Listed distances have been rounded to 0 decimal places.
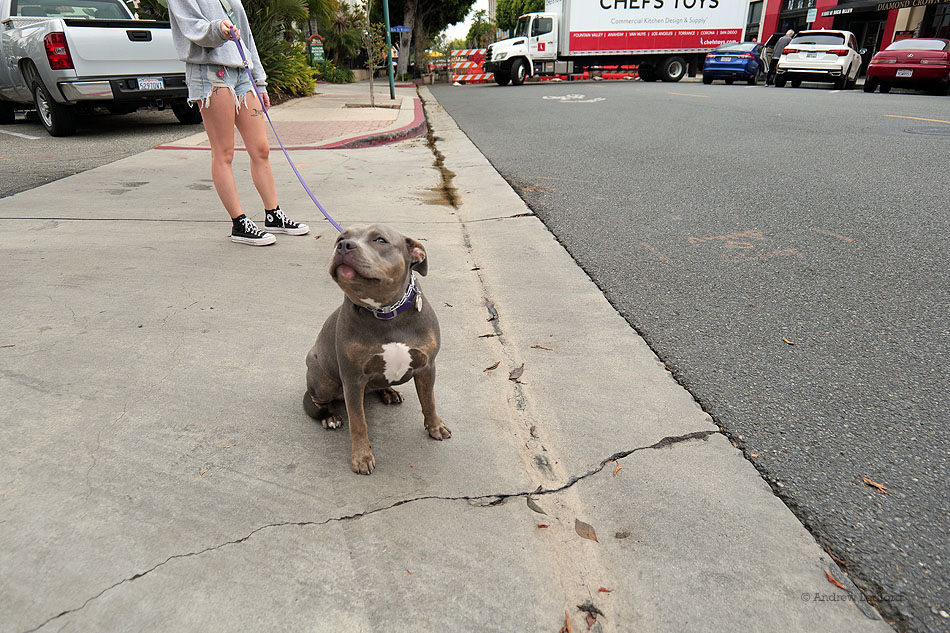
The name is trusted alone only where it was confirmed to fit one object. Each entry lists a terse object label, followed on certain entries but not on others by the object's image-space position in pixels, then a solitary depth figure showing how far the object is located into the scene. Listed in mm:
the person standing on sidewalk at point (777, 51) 21453
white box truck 24484
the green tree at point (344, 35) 31016
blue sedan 21703
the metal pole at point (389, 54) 12951
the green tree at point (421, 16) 32125
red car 15547
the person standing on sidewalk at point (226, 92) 3717
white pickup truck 7781
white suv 18594
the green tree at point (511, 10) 67688
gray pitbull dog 1763
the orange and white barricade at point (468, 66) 27734
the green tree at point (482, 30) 51544
